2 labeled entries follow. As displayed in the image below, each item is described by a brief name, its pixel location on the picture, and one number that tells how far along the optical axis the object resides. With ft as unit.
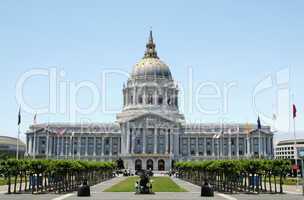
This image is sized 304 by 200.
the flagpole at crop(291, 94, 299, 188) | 239.30
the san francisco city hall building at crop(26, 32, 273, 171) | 636.48
